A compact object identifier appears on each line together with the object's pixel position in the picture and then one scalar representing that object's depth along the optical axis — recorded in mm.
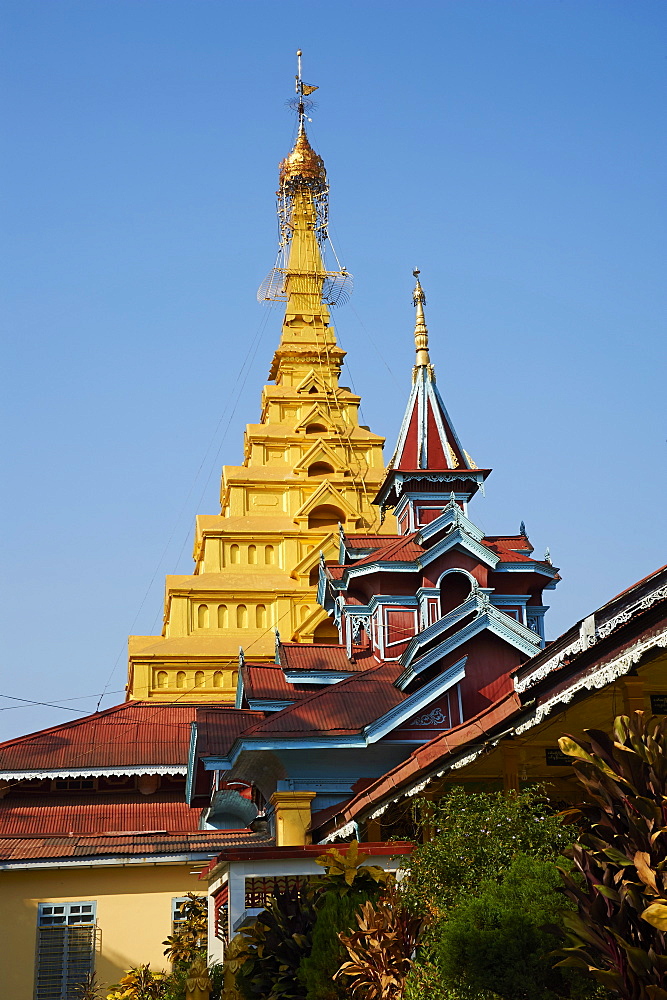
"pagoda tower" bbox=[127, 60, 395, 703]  33469
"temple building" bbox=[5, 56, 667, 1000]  12586
